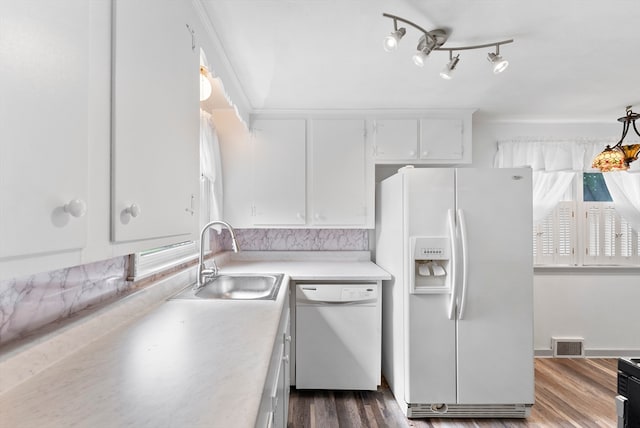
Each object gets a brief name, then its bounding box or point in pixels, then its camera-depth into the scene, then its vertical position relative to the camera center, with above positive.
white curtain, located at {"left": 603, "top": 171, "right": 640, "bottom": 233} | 2.96 +0.24
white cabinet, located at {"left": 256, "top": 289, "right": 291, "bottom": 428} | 0.88 -0.66
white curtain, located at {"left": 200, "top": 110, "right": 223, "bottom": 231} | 2.23 +0.36
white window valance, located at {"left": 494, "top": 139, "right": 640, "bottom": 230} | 2.99 +0.50
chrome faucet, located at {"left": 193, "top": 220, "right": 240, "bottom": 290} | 1.80 -0.29
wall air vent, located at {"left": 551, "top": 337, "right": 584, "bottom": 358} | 2.96 -1.25
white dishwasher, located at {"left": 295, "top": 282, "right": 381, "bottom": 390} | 2.28 -0.98
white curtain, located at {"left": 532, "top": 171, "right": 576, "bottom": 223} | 2.99 +0.28
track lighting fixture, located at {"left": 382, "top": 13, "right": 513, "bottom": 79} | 1.42 +0.89
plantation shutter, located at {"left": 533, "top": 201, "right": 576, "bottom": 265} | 3.03 -0.21
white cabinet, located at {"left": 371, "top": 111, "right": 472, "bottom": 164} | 2.74 +0.71
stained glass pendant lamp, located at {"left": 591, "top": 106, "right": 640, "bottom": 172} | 2.71 +0.55
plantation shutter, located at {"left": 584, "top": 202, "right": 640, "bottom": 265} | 3.01 -0.20
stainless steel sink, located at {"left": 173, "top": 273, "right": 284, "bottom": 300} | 1.99 -0.46
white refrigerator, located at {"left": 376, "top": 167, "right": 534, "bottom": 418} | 2.02 -0.51
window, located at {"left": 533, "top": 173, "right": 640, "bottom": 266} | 3.02 -0.18
